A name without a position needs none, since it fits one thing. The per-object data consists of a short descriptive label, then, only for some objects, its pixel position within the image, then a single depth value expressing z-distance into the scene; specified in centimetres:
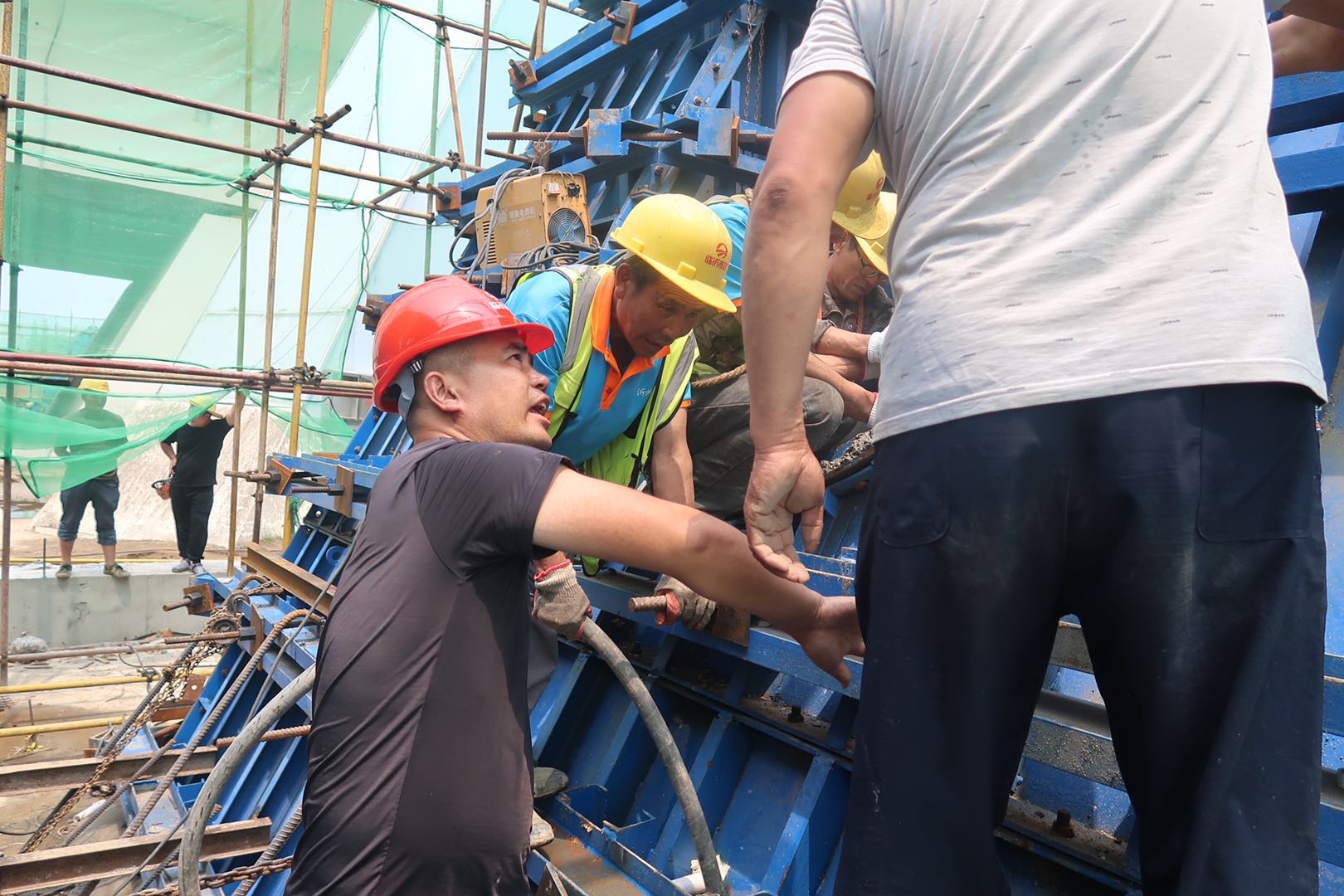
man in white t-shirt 108
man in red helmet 159
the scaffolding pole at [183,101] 683
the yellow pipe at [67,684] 698
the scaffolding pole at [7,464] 674
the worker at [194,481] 1002
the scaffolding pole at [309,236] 729
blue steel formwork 184
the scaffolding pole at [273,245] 791
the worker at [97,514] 956
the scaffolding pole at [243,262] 849
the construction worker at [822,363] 335
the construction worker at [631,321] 286
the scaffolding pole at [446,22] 974
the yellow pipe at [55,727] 634
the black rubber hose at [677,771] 203
